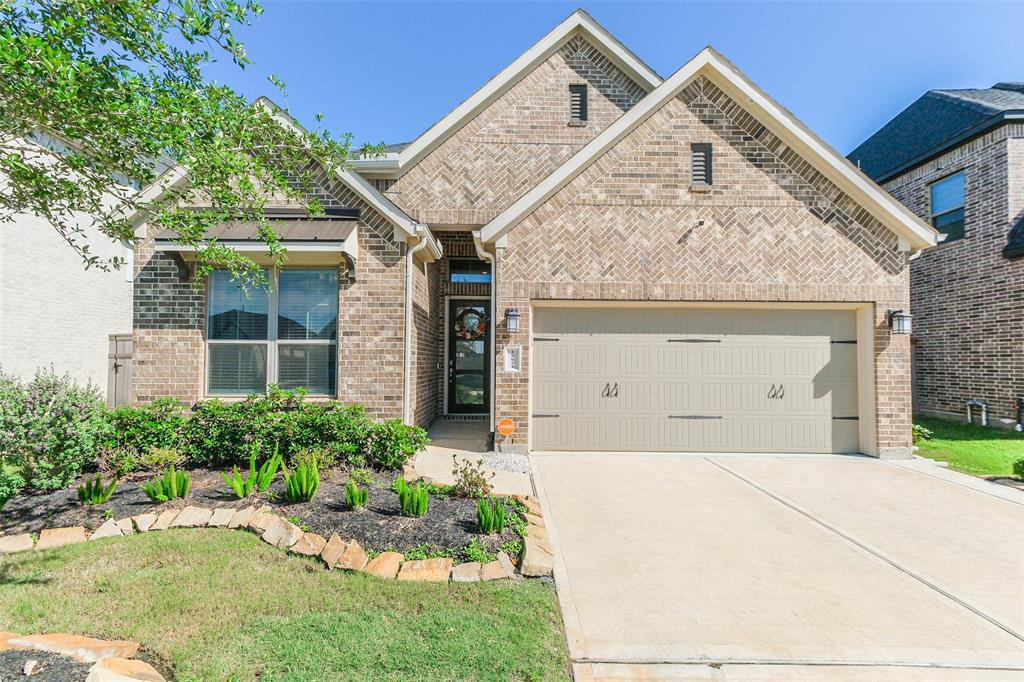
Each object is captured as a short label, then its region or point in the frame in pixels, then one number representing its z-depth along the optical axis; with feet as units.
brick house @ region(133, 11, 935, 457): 24.47
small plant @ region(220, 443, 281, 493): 15.55
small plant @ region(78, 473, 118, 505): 14.73
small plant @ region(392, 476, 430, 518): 13.99
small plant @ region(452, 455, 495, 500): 15.84
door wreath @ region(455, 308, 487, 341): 37.88
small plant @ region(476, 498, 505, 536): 13.16
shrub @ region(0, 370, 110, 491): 15.02
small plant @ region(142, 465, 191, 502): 15.19
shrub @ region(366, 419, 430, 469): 19.53
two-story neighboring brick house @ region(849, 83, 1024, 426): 32.12
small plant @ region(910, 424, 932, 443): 28.04
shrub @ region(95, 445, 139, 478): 17.62
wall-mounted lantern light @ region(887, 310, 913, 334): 25.05
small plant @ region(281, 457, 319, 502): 15.02
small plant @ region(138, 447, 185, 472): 18.13
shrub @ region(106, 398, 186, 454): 19.29
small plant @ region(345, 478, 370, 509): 14.33
